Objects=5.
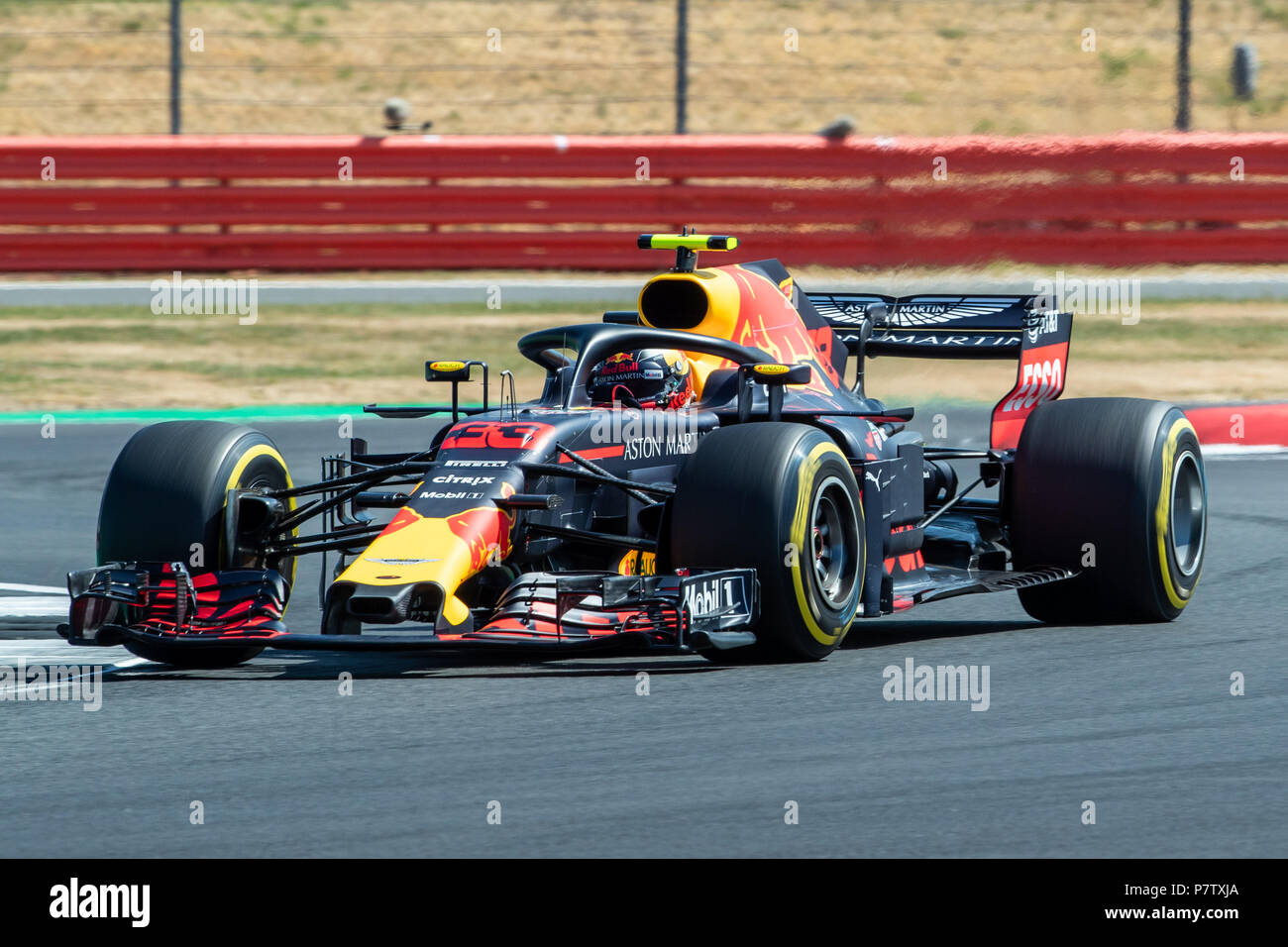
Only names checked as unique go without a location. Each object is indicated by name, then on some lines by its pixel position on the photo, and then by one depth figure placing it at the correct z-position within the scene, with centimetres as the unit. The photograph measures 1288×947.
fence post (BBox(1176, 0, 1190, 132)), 1866
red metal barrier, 1752
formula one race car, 685
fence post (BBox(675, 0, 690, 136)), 1922
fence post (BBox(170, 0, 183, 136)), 1911
